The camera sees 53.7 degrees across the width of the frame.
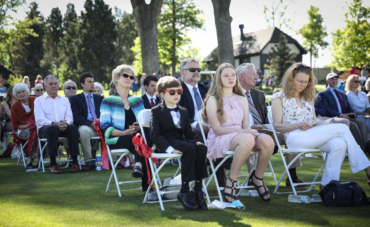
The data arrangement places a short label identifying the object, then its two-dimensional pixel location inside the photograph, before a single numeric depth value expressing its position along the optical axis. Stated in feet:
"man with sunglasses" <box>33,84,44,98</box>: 30.55
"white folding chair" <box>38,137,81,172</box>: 22.54
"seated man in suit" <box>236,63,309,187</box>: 18.85
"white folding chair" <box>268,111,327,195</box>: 15.24
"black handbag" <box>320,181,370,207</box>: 13.43
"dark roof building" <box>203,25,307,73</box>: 177.17
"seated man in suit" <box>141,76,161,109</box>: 26.45
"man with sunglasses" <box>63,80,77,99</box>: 27.58
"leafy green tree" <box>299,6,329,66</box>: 187.11
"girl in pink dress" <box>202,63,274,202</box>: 14.40
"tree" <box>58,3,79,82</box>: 193.26
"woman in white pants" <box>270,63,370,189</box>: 14.85
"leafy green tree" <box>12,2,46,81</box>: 214.28
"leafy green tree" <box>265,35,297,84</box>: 133.03
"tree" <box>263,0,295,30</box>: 147.49
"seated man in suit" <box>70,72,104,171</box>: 23.38
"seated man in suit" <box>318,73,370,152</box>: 26.78
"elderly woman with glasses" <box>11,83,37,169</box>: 25.63
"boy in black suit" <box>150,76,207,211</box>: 13.34
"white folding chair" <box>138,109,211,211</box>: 13.53
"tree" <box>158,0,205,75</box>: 133.90
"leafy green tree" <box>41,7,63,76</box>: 219.61
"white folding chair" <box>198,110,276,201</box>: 14.56
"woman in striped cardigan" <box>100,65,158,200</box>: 16.39
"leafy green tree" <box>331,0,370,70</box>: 113.91
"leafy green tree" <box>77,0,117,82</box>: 175.52
